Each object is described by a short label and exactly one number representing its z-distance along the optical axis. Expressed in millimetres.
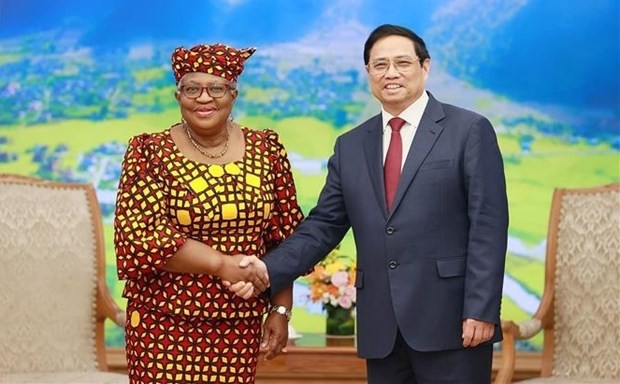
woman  3719
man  3777
